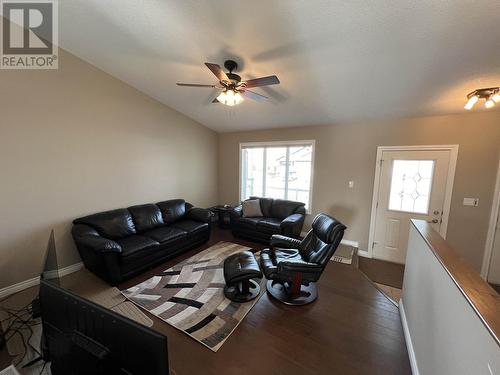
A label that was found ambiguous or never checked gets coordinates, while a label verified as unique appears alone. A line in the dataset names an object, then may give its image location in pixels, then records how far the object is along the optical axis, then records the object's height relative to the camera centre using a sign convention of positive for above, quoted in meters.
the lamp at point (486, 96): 2.30 +1.06
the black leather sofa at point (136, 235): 2.55 -1.04
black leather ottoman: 2.29 -1.15
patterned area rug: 1.98 -1.51
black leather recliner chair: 2.28 -1.03
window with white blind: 4.41 +0.13
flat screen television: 0.53 -0.51
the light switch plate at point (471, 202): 3.02 -0.20
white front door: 3.22 -0.19
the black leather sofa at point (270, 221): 3.77 -0.90
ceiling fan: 2.08 +0.99
